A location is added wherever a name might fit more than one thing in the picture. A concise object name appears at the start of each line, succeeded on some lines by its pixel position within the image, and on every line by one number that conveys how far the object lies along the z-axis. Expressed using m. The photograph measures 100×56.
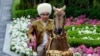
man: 8.21
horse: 7.53
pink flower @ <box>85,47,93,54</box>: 12.22
